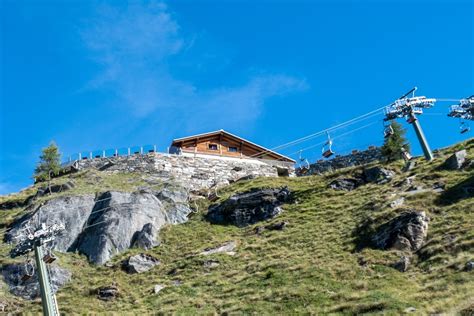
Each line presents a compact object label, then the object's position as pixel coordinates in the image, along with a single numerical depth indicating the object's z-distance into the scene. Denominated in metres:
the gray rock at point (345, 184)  45.37
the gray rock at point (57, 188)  48.34
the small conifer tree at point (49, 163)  53.66
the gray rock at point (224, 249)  37.28
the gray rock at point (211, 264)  35.22
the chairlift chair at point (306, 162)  58.26
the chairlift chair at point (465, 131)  44.44
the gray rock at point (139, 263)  36.09
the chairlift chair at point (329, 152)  43.72
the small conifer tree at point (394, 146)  48.84
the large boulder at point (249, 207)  43.22
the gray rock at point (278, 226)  39.99
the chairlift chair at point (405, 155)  48.69
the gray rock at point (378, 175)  44.37
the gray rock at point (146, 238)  39.47
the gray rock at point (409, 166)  44.74
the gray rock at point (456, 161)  40.78
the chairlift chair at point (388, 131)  44.96
